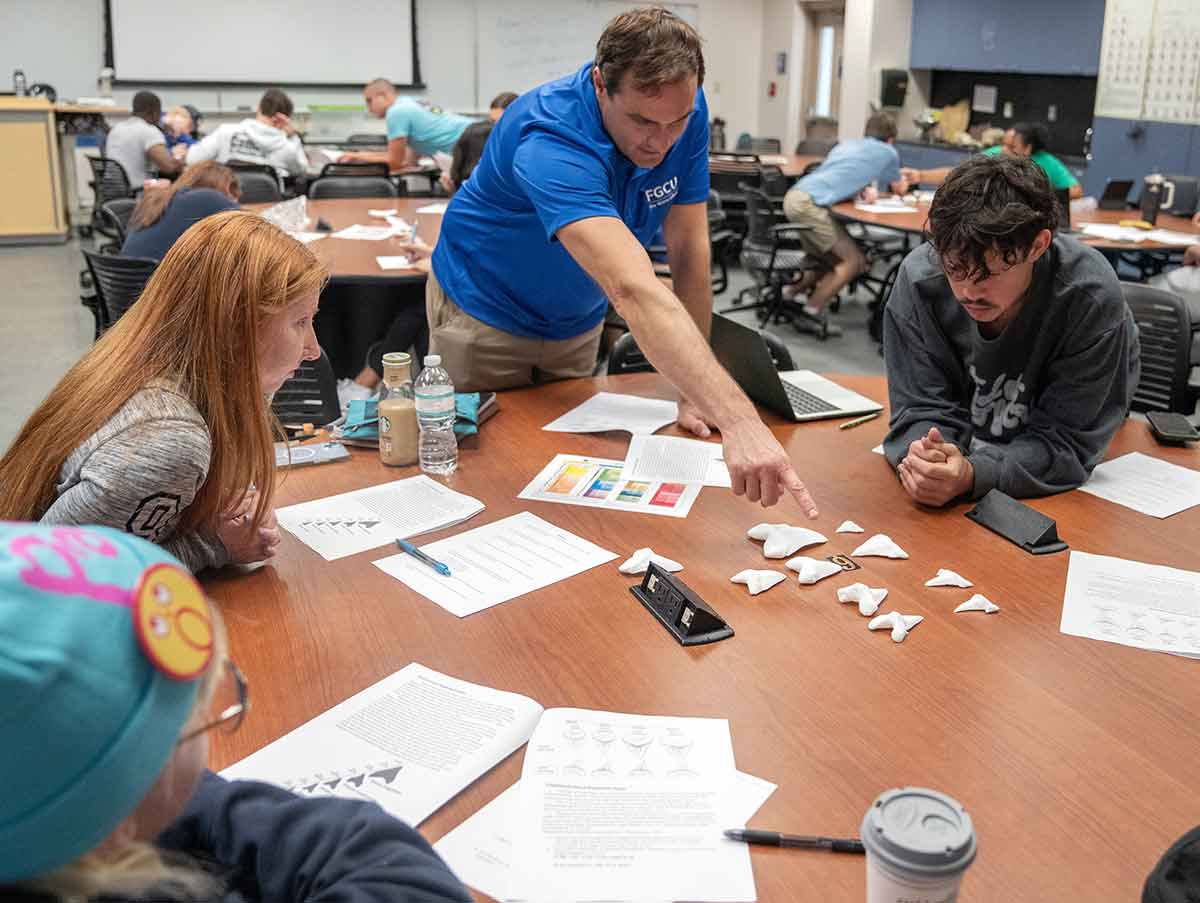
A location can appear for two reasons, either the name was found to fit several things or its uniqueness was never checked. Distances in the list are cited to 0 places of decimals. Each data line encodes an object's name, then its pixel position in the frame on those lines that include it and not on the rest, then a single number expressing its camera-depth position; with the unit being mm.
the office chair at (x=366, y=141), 10250
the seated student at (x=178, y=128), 8461
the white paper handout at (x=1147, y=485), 1884
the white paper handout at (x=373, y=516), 1731
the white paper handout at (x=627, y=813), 1006
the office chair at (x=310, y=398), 2773
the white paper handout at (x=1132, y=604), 1449
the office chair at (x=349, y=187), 6039
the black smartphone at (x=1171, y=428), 2191
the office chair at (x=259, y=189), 5918
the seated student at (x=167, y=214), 3688
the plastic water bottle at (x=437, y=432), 2020
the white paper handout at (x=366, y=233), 4570
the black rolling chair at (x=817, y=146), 9422
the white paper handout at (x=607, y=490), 1887
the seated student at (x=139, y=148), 7723
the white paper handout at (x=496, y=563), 1556
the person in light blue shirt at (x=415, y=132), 7195
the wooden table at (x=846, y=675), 1085
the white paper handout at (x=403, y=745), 1132
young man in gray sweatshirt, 1774
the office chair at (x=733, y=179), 7473
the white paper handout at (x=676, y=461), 2020
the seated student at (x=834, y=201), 6207
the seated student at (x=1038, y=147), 5902
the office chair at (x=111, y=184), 7266
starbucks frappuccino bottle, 2025
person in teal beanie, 613
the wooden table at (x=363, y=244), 3812
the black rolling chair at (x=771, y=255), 6254
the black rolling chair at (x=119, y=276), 3328
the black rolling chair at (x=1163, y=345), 2703
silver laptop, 2305
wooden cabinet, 8602
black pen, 1046
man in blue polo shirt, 1831
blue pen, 1613
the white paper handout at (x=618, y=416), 2270
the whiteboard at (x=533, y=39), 11070
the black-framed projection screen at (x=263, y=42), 10023
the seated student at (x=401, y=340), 4004
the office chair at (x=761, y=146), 10211
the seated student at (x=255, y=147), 7039
